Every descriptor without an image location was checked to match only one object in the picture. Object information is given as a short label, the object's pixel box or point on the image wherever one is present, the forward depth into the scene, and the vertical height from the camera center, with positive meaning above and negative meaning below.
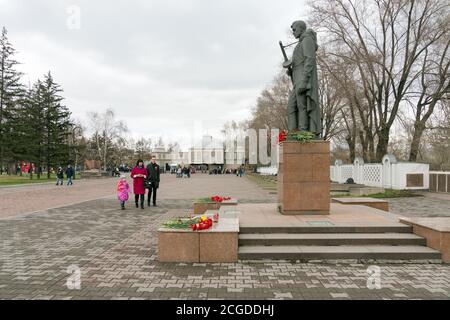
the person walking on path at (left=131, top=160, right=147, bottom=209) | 14.30 -0.58
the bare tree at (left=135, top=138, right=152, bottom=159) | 87.30 +3.81
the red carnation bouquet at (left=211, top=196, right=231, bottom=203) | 12.13 -1.18
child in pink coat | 14.23 -1.07
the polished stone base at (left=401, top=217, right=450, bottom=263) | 6.49 -1.24
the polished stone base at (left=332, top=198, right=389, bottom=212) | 11.45 -1.22
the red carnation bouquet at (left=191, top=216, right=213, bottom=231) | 6.74 -1.12
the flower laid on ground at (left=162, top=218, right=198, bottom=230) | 6.93 -1.15
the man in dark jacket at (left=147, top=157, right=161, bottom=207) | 15.10 -0.45
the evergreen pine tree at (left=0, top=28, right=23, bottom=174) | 36.21 +6.73
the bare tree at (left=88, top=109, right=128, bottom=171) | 64.38 +4.45
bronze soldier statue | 9.61 +2.06
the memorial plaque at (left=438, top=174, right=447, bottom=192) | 22.81 -1.15
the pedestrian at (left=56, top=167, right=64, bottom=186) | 31.75 -1.06
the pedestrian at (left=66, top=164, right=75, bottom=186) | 32.47 -0.98
